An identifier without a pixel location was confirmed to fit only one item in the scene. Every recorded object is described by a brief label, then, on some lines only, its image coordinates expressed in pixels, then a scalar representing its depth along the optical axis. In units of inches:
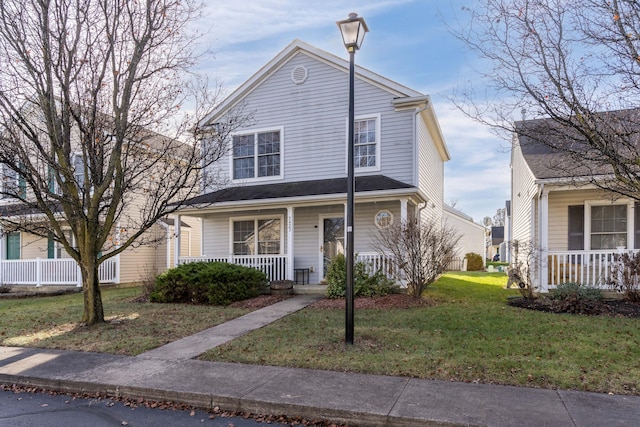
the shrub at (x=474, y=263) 1051.3
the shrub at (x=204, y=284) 433.4
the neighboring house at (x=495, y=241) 2225.9
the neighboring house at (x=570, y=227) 430.9
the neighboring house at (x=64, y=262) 653.9
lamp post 251.4
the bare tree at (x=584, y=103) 220.1
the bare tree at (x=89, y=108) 309.0
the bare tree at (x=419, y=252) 401.7
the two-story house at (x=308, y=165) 518.3
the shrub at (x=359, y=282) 432.5
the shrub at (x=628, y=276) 377.1
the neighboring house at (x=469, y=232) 1199.6
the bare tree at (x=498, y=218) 2873.8
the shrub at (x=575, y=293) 357.4
